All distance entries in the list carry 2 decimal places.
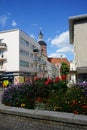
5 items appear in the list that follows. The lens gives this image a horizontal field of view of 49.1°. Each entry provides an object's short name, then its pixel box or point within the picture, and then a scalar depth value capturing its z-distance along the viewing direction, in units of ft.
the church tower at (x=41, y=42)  160.07
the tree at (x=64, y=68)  100.41
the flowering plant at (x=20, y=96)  12.69
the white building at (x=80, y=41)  37.54
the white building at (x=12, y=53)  73.32
